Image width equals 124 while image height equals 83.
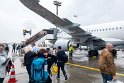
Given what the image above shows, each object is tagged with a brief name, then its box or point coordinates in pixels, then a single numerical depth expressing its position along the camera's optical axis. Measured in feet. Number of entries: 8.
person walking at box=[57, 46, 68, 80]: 12.68
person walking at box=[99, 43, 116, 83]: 8.52
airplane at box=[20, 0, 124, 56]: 25.59
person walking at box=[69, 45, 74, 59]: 25.67
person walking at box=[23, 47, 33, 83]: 10.56
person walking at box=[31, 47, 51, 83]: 6.63
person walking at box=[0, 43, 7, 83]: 8.17
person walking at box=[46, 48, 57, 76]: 7.44
